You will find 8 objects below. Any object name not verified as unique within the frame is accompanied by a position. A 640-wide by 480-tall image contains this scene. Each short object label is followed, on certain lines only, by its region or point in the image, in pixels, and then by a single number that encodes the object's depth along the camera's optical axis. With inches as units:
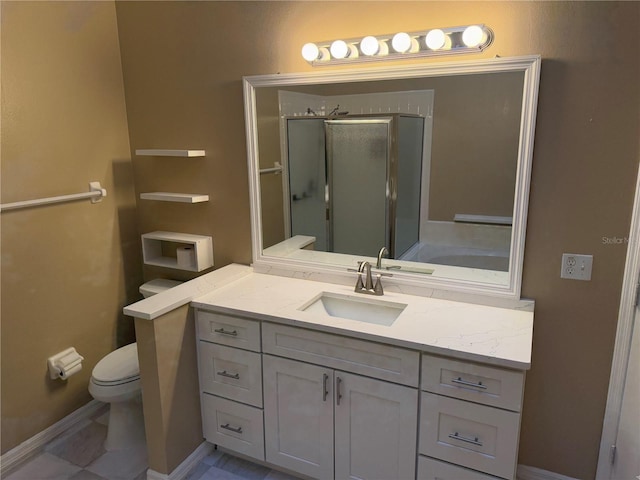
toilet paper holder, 92.6
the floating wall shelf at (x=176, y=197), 95.3
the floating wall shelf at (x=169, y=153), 93.3
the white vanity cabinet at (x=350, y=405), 63.3
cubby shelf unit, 99.4
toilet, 87.1
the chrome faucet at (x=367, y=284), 82.9
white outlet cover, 70.5
